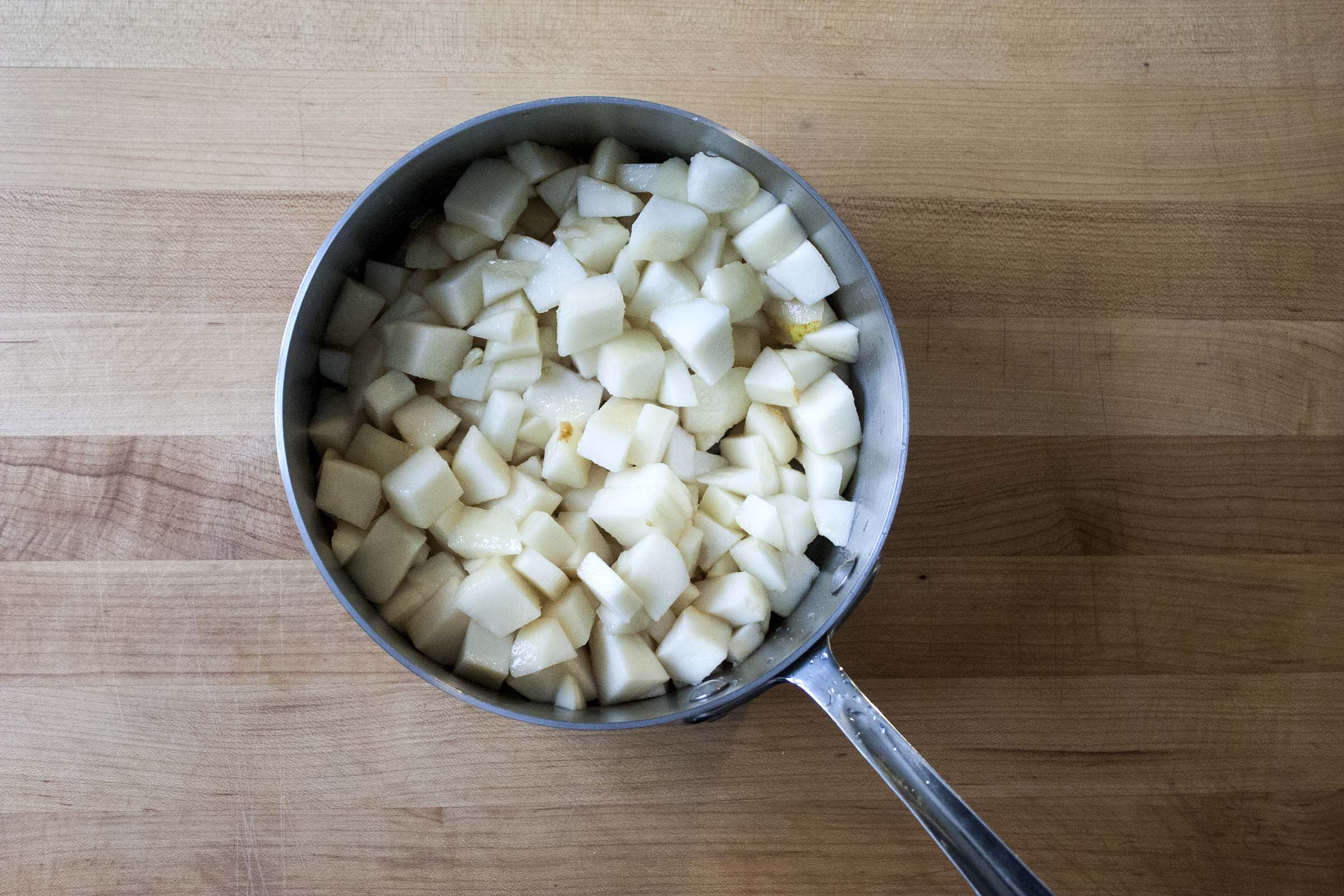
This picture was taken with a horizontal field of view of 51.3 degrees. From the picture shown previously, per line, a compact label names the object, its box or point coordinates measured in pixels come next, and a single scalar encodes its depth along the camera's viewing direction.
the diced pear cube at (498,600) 0.47
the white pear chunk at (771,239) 0.49
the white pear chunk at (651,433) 0.49
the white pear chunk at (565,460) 0.49
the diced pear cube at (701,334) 0.48
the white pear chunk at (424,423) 0.50
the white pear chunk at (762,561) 0.49
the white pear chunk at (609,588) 0.47
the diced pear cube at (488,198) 0.49
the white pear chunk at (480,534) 0.48
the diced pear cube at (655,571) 0.47
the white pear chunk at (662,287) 0.50
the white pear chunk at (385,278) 0.50
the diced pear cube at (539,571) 0.48
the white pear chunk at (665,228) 0.49
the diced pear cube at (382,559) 0.48
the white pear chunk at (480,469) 0.49
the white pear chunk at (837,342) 0.50
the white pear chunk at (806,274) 0.49
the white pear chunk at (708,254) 0.50
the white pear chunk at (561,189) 0.51
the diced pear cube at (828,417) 0.49
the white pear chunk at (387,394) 0.49
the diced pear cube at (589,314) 0.48
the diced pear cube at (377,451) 0.49
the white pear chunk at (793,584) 0.50
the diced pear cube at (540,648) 0.48
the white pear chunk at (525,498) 0.49
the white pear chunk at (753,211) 0.50
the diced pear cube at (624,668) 0.48
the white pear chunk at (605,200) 0.50
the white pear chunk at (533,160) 0.50
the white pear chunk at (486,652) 0.48
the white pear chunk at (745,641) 0.49
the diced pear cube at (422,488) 0.48
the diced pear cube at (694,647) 0.48
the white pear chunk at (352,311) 0.50
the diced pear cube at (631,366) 0.49
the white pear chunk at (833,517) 0.50
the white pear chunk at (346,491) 0.48
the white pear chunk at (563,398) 0.50
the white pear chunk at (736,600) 0.48
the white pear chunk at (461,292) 0.50
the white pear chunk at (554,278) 0.50
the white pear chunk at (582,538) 0.49
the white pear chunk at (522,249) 0.50
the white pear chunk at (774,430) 0.50
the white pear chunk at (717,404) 0.50
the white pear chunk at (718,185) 0.49
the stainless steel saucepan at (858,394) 0.45
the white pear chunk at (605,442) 0.49
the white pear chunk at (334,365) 0.50
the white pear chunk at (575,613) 0.49
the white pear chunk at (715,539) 0.50
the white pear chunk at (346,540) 0.48
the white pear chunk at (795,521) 0.49
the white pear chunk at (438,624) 0.48
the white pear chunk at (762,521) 0.49
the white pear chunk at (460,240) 0.50
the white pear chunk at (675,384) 0.50
